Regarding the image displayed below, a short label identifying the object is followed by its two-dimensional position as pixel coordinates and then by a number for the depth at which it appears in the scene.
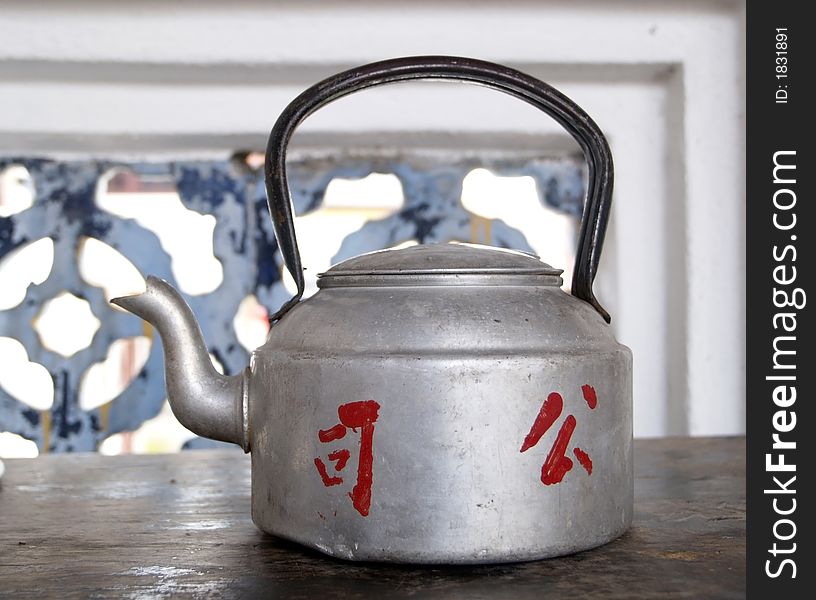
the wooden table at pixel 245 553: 0.58
